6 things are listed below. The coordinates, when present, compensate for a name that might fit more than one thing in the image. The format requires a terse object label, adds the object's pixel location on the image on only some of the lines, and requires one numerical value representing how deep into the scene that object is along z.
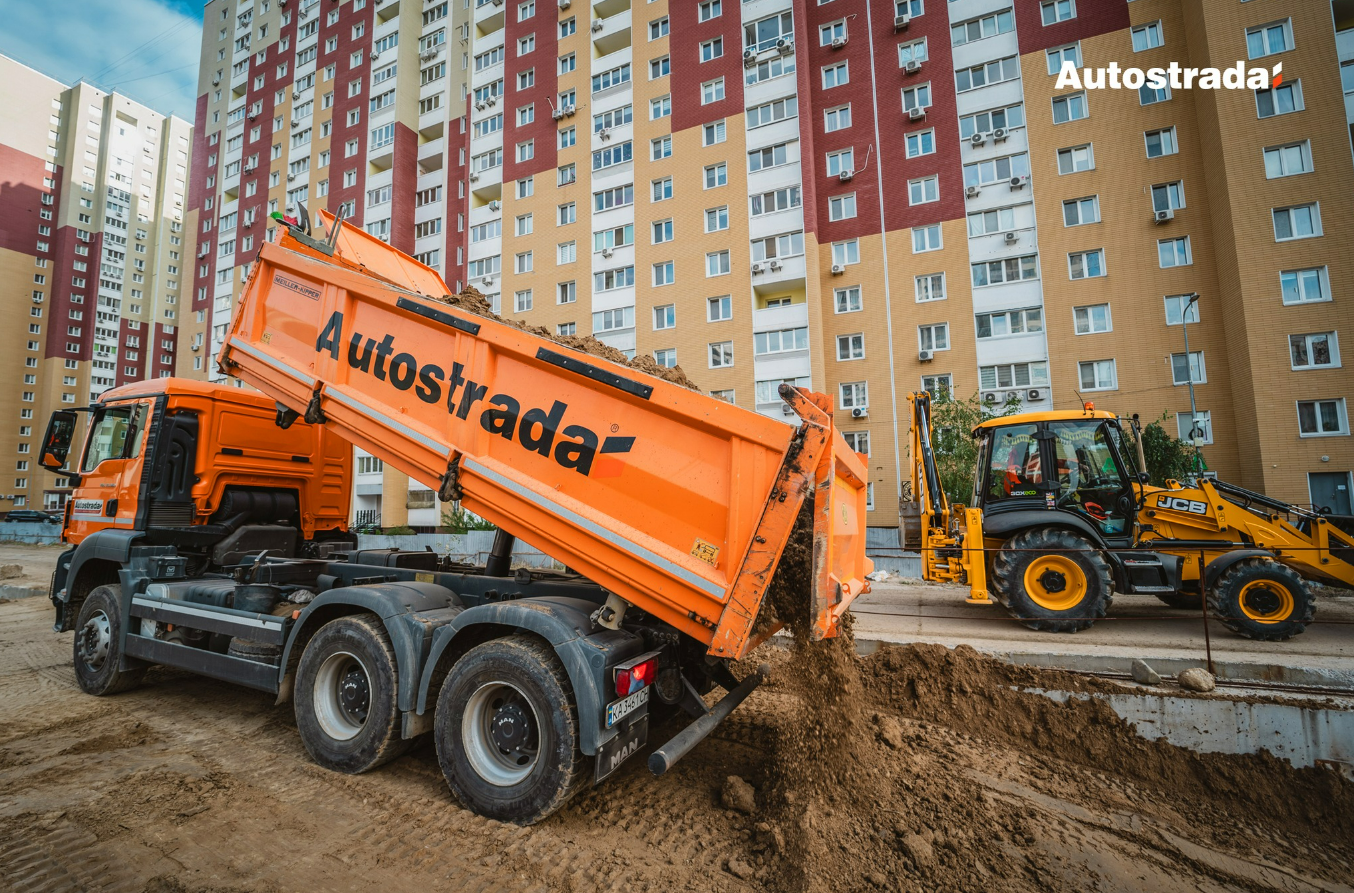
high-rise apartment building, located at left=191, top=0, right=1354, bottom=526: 19.70
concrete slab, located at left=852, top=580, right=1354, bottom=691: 5.47
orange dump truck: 3.25
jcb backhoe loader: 7.09
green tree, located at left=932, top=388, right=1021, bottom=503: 20.23
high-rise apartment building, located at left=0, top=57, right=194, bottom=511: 56.97
